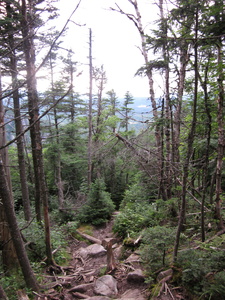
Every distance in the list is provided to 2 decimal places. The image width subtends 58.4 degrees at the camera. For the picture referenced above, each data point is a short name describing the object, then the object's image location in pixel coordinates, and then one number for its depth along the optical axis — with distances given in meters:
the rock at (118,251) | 7.10
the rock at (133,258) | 6.11
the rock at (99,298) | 4.51
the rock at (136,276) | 4.92
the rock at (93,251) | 7.66
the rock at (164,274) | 4.18
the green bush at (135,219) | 7.82
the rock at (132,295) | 4.25
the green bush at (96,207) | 11.25
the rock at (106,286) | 4.95
